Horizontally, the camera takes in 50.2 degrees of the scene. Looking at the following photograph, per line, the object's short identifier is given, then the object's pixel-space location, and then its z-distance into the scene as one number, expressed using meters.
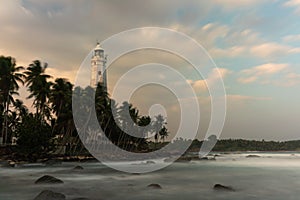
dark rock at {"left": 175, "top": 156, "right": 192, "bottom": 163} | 50.69
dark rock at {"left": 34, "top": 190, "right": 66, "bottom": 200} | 12.69
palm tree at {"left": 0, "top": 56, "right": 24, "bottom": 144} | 37.72
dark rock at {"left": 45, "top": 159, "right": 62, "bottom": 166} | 35.19
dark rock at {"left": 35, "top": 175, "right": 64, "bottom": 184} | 18.84
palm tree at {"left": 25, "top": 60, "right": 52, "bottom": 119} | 40.00
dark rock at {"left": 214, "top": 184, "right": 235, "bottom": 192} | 18.33
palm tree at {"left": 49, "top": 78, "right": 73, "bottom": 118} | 42.72
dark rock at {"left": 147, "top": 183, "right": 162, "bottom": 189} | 18.85
